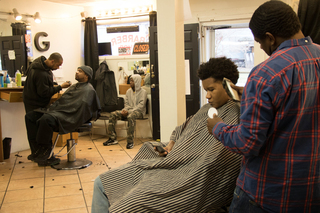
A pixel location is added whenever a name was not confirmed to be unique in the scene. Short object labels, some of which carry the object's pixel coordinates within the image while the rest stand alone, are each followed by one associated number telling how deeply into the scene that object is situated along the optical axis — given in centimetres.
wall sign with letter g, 508
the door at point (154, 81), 494
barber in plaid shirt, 97
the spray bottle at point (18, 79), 442
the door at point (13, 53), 470
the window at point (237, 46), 681
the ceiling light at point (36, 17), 505
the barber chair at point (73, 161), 373
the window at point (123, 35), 553
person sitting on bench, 498
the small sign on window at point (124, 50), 561
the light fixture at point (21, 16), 479
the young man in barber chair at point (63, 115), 355
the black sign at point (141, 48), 542
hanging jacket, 530
